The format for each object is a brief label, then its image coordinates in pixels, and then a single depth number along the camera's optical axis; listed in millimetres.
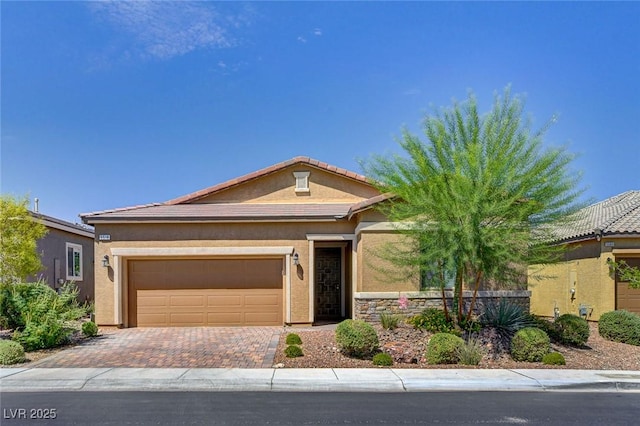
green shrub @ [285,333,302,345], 12539
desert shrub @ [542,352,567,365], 11555
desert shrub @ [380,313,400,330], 13781
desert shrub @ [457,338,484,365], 11438
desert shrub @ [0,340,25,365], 11125
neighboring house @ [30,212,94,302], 20344
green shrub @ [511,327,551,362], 11828
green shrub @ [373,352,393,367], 11219
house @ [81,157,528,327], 16250
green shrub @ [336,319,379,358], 11633
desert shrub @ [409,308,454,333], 13412
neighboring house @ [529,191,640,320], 17719
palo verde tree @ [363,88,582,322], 11695
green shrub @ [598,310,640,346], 14422
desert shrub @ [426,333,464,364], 11508
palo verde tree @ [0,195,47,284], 14711
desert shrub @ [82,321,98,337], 14281
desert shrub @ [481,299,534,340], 13398
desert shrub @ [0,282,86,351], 12648
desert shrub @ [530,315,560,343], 13515
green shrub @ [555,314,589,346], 13195
